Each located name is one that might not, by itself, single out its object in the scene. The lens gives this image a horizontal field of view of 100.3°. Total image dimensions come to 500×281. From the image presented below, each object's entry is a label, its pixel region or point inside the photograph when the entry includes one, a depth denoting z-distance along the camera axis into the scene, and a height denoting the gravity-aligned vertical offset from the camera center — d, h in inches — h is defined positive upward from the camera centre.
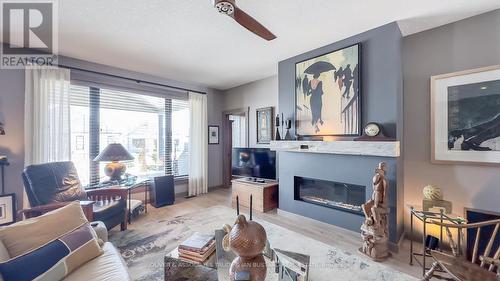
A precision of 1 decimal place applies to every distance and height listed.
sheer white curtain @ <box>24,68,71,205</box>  115.1 +14.2
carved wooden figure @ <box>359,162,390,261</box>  85.0 -34.2
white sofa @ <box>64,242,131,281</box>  50.1 -32.8
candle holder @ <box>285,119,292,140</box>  133.0 +7.6
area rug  73.8 -48.1
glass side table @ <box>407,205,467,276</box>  74.4 -28.5
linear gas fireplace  107.7 -30.8
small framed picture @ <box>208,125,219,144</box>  203.2 +5.9
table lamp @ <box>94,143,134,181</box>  125.3 -10.9
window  136.9 +8.2
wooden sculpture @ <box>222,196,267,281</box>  40.5 -21.1
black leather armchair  89.6 -26.3
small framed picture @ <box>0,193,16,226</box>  98.5 -32.6
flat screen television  148.6 -17.2
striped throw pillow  43.1 -27.0
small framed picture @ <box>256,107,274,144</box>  171.3 +12.8
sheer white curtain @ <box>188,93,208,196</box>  184.1 -4.4
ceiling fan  55.7 +36.6
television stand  142.6 -37.2
